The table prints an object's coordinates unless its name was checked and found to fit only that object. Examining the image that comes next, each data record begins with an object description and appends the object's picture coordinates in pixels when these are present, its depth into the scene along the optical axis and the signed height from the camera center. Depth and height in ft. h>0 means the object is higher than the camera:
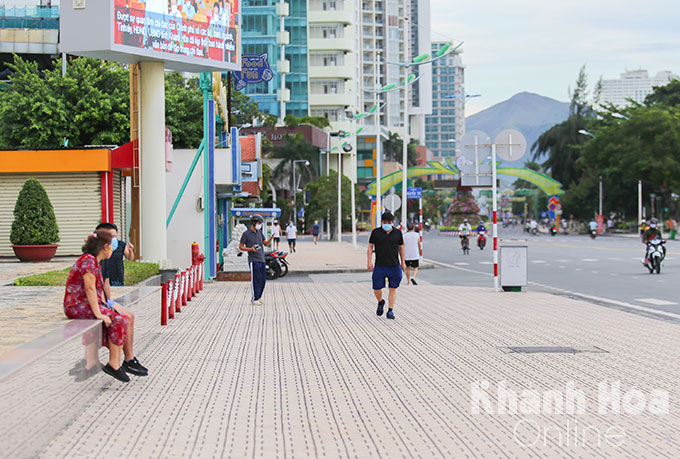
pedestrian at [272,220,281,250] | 149.79 -2.88
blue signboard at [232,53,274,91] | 114.83 +18.21
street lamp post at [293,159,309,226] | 304.09 +7.90
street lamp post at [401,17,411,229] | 128.38 +7.42
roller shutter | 93.50 +1.43
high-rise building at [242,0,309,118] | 360.69 +67.17
